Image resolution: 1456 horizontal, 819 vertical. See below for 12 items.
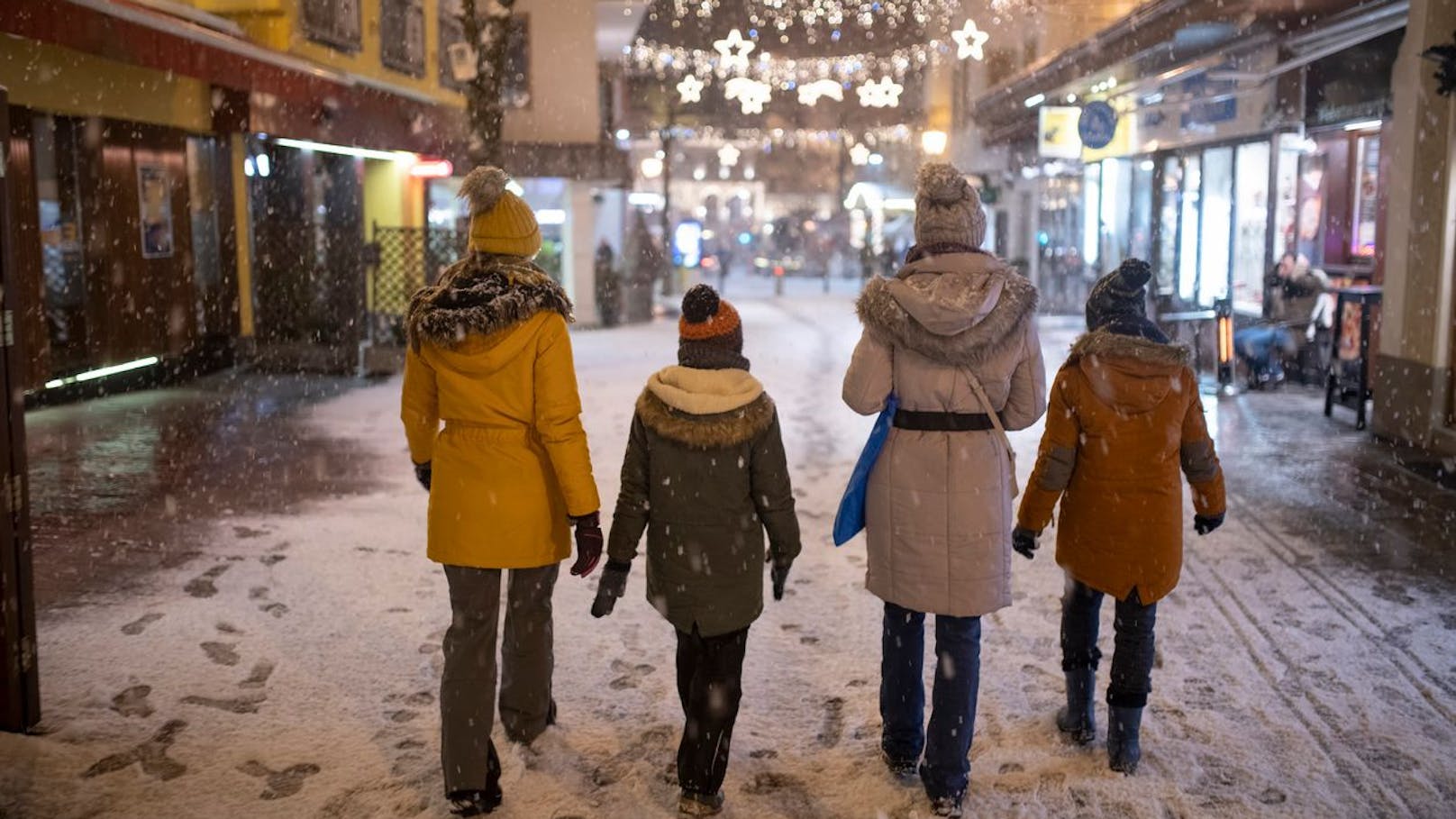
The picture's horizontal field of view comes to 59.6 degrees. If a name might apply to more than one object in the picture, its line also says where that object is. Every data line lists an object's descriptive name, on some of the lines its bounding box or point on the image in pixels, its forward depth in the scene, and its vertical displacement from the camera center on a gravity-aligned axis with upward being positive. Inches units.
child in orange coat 161.2 -28.6
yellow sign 817.5 +68.3
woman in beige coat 151.3 -21.8
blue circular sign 689.6 +62.3
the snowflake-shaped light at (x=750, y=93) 782.5 +91.0
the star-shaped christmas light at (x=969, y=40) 693.3 +110.4
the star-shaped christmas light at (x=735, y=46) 672.4 +103.0
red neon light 786.8 +43.8
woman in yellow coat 150.4 -24.1
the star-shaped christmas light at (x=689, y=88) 904.9 +107.9
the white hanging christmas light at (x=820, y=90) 925.8 +110.4
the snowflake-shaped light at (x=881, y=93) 1010.1 +118.4
